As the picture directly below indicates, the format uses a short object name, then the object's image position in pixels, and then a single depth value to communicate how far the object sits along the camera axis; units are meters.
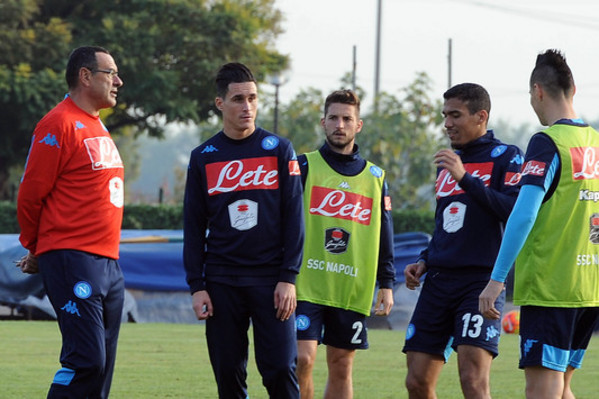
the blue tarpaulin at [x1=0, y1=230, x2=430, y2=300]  39.78
